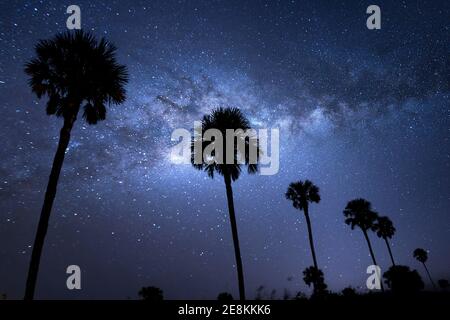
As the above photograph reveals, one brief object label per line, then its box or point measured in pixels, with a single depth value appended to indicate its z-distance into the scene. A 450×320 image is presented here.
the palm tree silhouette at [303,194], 36.75
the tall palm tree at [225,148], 19.41
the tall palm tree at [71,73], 13.34
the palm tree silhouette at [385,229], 50.50
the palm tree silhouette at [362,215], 41.24
